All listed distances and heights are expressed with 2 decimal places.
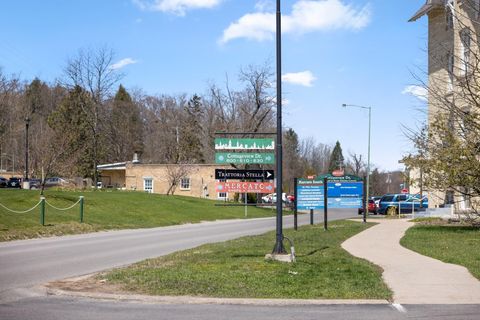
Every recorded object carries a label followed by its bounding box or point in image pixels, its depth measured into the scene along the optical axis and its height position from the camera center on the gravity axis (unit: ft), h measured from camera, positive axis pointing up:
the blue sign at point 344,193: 85.05 -1.18
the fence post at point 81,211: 89.30 -4.14
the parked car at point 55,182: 181.74 +0.69
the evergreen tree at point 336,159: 395.75 +18.63
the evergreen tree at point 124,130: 315.37 +30.11
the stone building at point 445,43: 55.57 +16.93
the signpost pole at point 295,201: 77.01 -2.13
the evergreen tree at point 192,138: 258.55 +22.41
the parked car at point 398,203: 144.62 -4.62
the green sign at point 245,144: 57.53 +4.08
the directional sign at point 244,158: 58.65 +2.79
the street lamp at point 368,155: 163.44 +8.39
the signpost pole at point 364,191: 86.33 -0.88
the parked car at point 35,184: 186.06 -0.03
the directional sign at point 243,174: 62.59 +1.16
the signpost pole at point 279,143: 41.60 +3.00
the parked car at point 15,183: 215.51 +0.32
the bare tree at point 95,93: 219.61 +36.11
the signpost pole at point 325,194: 79.97 -1.25
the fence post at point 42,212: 80.07 -3.88
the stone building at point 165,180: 212.23 +1.61
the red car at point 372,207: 167.71 -6.32
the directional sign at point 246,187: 68.90 -0.28
